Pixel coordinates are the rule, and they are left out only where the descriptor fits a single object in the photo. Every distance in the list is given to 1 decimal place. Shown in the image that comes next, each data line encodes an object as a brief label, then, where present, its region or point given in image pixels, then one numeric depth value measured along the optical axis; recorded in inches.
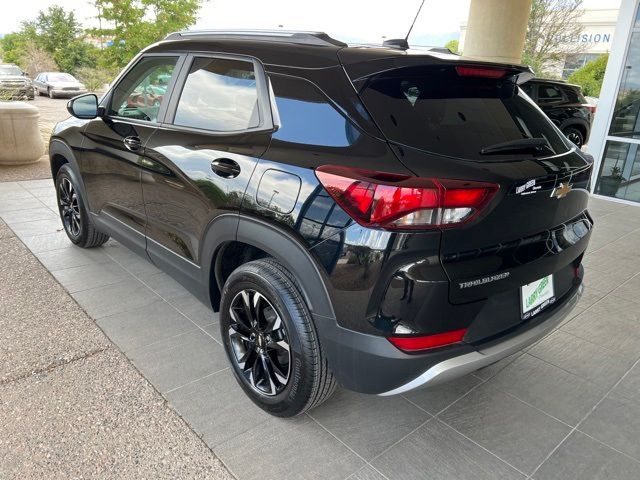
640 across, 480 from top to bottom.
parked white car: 987.9
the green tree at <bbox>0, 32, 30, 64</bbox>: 1595.7
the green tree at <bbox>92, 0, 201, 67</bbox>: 885.8
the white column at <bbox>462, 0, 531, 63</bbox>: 321.4
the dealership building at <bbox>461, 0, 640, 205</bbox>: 271.7
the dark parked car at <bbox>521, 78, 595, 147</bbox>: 400.5
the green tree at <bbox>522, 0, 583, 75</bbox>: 1029.2
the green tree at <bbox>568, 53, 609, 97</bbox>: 955.3
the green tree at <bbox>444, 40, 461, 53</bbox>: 1398.5
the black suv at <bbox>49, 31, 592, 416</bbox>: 69.7
